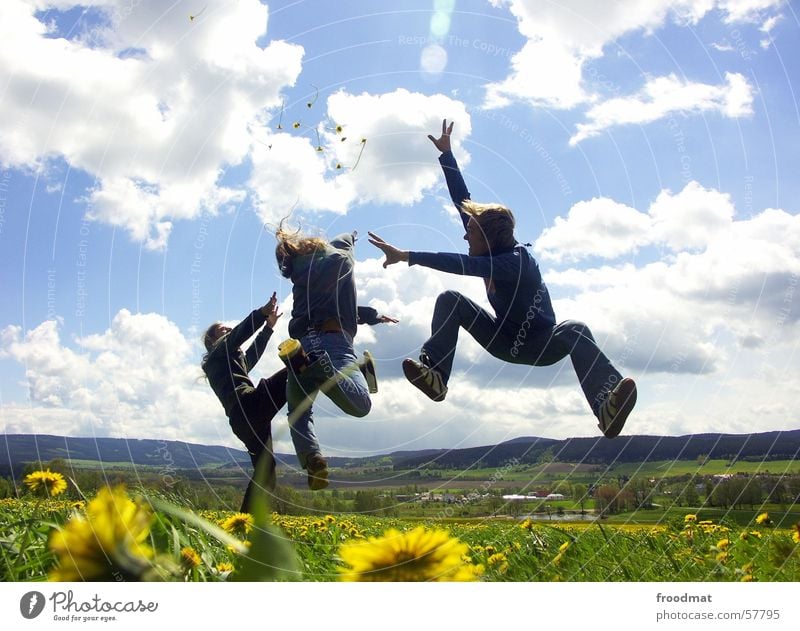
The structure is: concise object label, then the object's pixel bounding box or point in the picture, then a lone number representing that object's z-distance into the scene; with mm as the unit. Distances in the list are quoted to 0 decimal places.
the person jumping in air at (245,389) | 4281
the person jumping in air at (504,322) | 3779
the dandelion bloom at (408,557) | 1414
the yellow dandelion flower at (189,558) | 1767
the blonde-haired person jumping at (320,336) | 3596
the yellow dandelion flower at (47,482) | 2521
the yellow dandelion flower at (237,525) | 2367
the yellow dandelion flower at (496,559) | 2482
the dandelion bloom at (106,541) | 1299
